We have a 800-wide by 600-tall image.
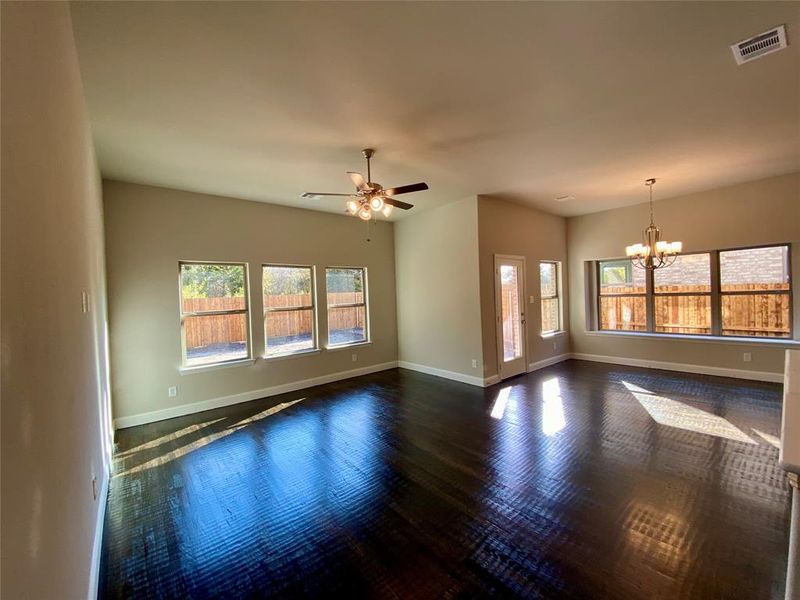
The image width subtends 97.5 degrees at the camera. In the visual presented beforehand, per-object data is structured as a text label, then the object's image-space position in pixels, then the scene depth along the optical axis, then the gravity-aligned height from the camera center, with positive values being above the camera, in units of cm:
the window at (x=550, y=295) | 665 -17
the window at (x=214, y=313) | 459 -18
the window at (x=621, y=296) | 642 -25
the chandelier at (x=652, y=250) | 489 +46
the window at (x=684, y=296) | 572 -26
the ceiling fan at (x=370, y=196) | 324 +93
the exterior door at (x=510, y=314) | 555 -43
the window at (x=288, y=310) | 526 -21
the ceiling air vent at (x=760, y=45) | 204 +140
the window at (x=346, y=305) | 594 -20
